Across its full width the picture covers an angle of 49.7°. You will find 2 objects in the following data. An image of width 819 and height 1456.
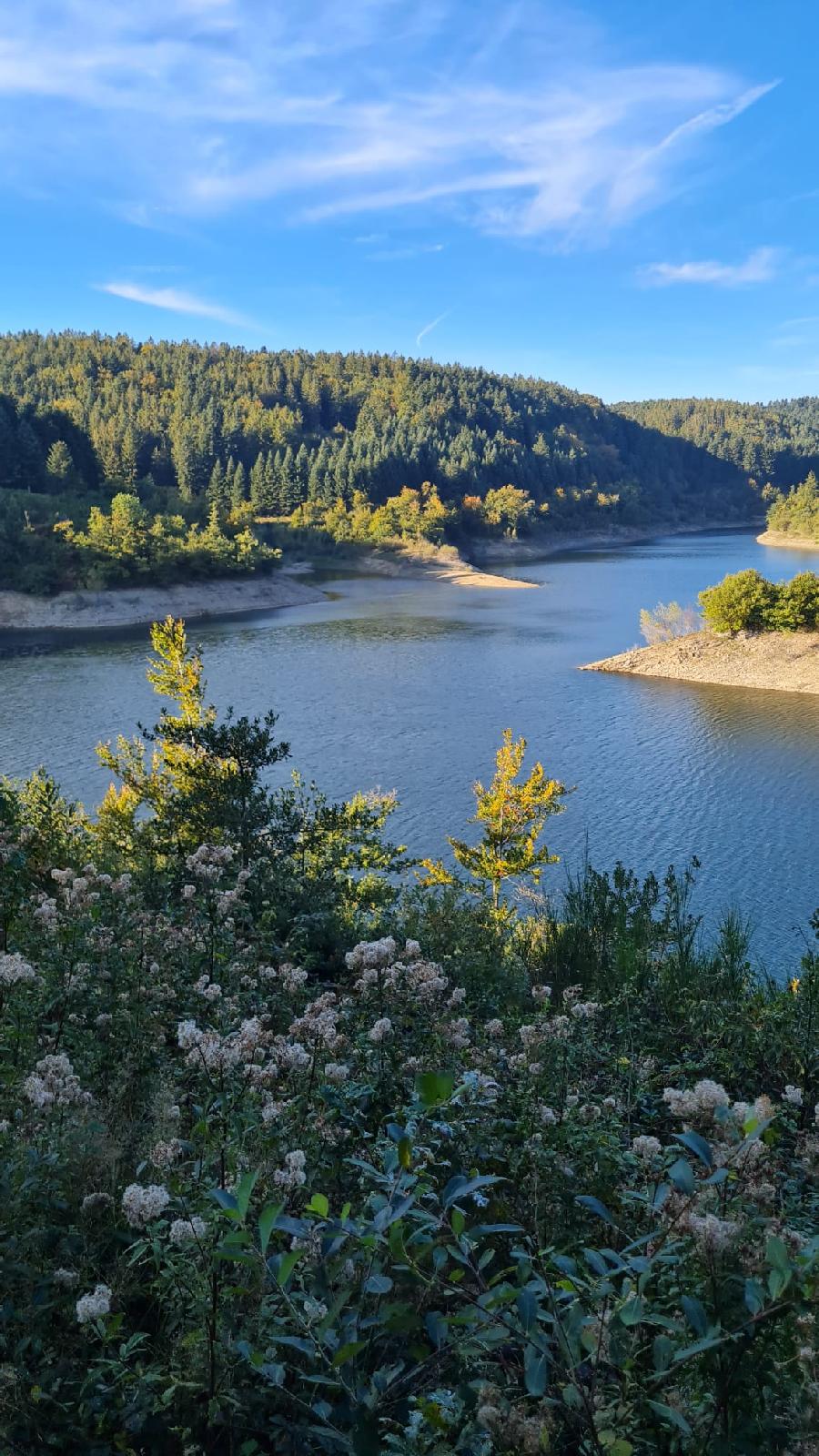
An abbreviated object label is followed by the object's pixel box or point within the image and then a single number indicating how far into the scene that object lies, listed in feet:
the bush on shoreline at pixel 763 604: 144.15
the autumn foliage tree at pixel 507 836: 57.67
